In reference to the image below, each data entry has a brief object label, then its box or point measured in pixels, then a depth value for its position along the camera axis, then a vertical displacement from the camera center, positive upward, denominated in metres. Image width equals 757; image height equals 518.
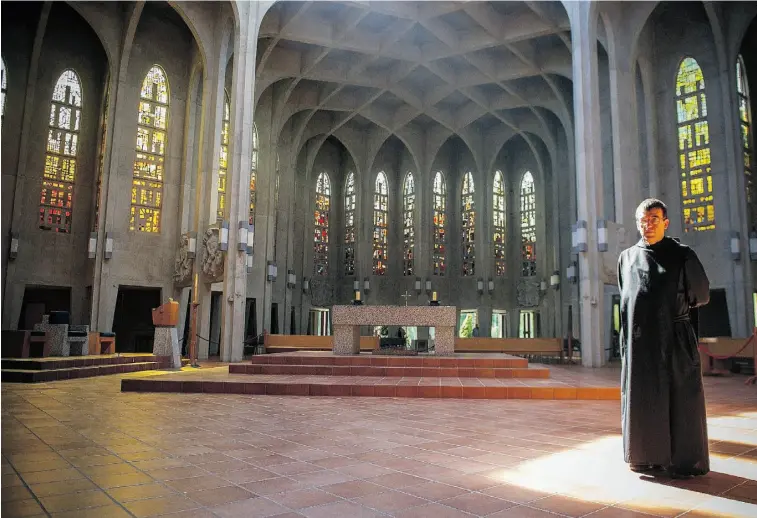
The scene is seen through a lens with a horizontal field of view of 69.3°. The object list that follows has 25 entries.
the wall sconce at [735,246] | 17.62 +2.83
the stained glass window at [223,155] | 21.07 +6.60
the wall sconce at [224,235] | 16.30 +2.66
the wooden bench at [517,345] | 18.67 -0.51
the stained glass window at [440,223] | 28.92 +5.64
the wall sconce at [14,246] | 16.97 +2.30
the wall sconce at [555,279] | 25.11 +2.38
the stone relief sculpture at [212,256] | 16.96 +2.13
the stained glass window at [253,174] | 22.89 +6.30
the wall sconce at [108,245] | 17.80 +2.50
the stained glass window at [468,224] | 28.81 +5.56
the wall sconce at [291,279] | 25.17 +2.16
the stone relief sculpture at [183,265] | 18.36 +1.99
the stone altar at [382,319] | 11.61 +0.20
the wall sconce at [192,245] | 17.94 +2.58
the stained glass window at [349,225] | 28.66 +5.36
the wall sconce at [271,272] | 22.81 +2.23
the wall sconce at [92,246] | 17.81 +2.47
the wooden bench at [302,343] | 19.05 -0.56
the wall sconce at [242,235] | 16.30 +2.67
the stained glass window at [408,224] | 28.86 +5.56
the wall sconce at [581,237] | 16.30 +2.80
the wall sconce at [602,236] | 16.12 +2.81
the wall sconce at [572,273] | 19.81 +2.11
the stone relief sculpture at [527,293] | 27.09 +1.86
